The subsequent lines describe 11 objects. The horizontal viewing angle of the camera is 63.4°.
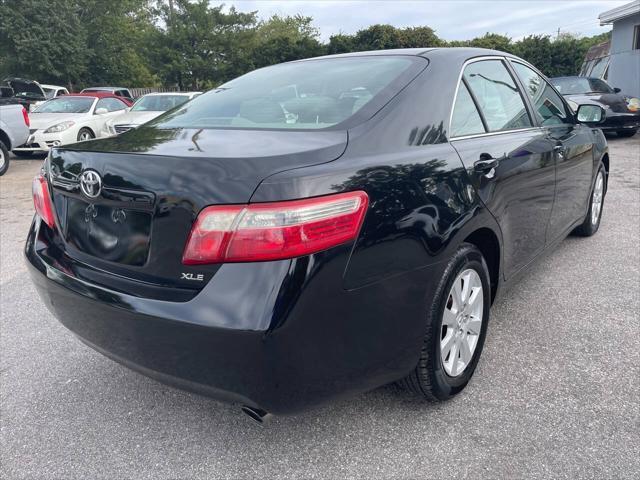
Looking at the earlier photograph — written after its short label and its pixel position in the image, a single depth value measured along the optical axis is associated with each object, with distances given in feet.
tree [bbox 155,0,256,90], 110.52
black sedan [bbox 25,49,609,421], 5.23
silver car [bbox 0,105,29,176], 32.27
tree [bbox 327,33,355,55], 98.84
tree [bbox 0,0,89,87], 89.20
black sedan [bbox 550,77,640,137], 37.47
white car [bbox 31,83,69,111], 65.16
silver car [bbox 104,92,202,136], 36.73
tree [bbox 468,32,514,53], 89.86
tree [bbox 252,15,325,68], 102.01
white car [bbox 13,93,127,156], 36.40
